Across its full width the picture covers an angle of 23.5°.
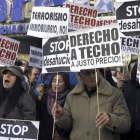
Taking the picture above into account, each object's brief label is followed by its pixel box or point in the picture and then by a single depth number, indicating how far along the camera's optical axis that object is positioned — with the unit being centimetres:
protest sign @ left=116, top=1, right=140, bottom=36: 399
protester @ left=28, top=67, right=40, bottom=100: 593
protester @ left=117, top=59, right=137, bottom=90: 479
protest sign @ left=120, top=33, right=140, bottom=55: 619
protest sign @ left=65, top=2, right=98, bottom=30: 603
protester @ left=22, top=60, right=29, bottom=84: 683
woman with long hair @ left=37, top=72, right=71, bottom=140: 441
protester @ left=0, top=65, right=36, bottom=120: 388
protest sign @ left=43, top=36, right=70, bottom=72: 402
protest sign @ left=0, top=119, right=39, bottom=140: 374
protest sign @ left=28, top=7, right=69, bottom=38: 486
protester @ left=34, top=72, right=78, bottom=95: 507
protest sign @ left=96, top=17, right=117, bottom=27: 667
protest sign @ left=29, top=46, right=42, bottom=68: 672
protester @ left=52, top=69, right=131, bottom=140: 339
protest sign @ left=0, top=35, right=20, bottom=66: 556
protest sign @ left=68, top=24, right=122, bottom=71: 342
